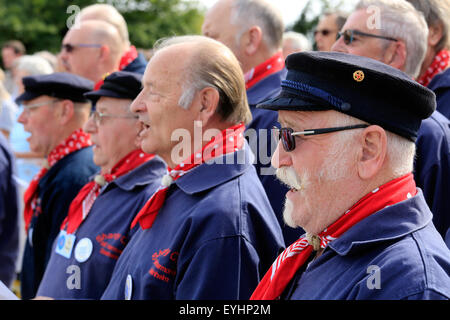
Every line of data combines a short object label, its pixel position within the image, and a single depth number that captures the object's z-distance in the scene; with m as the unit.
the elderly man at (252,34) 4.29
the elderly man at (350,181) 1.85
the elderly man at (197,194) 2.56
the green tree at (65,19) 23.64
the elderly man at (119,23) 5.44
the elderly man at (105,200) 3.36
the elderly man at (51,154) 4.41
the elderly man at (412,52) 3.23
